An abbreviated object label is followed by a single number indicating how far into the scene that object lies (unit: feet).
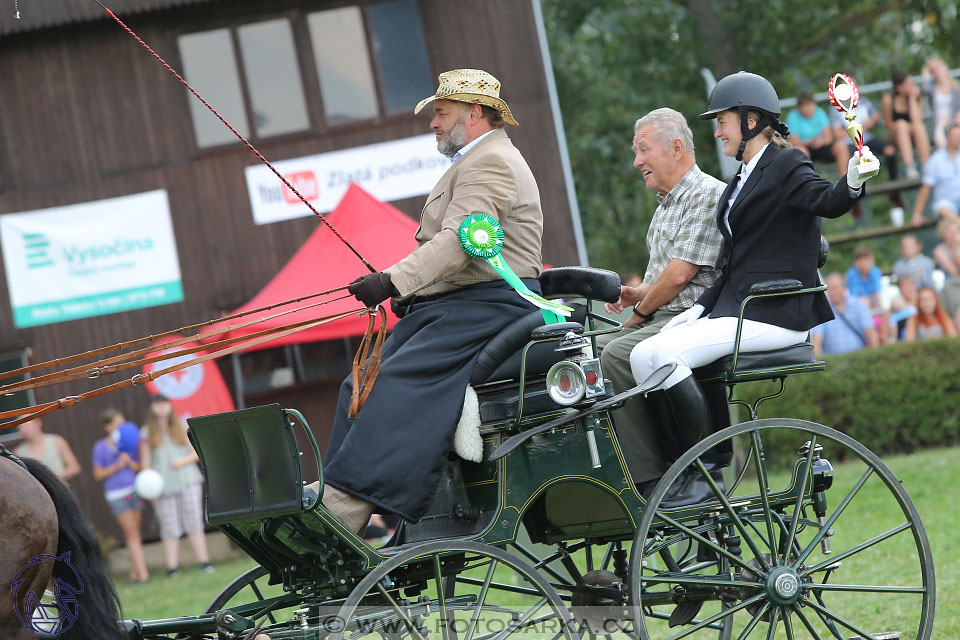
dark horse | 12.94
